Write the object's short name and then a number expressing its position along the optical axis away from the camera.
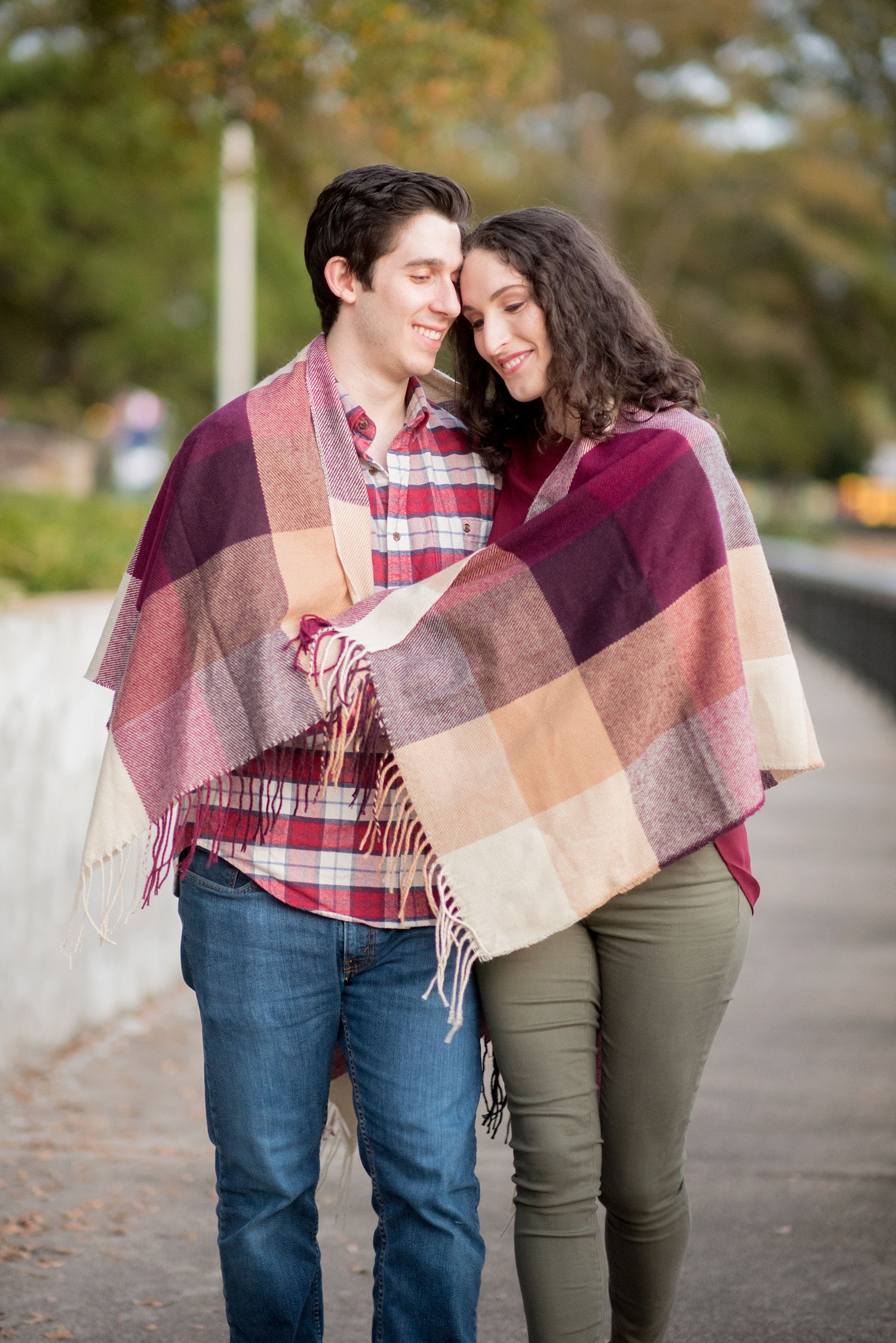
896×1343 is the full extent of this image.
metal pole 14.16
